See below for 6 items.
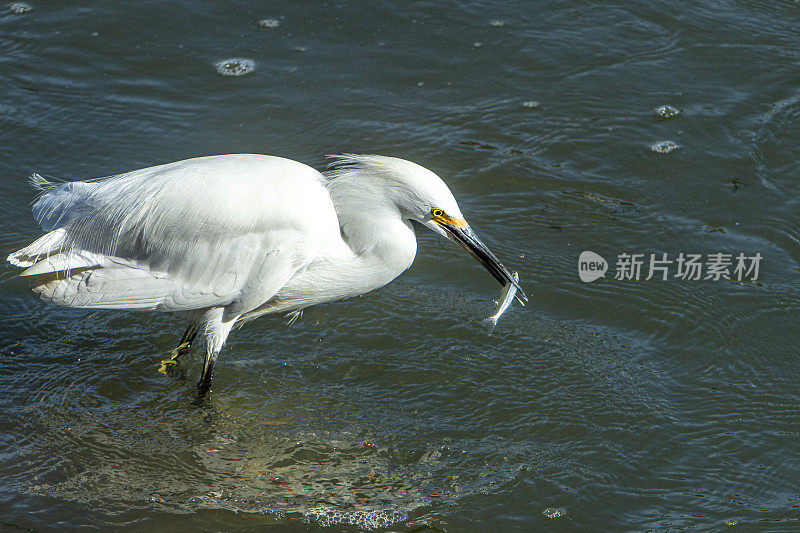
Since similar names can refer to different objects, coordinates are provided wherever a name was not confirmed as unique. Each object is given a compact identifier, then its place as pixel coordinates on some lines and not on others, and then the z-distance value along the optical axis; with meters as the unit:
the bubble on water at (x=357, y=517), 7.29
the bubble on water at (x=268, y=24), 15.40
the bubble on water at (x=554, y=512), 7.34
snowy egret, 7.97
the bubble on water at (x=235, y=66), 14.36
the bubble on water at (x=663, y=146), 12.32
